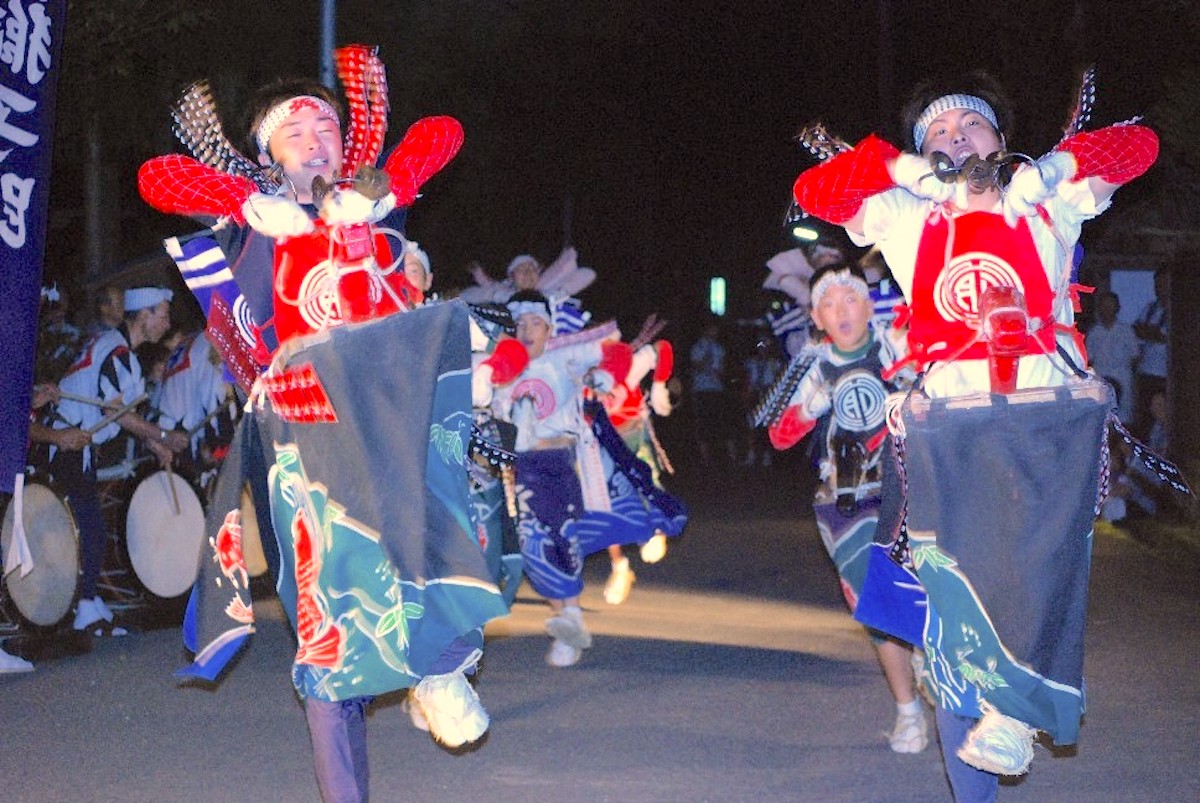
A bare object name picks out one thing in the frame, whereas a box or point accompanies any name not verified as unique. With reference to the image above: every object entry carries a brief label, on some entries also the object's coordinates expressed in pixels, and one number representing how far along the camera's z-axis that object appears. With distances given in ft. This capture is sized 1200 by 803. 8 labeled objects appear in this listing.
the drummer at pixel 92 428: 29.73
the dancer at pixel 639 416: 34.53
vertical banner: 22.31
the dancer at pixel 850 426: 20.31
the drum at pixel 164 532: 31.07
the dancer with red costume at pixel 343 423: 14.40
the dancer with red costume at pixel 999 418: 13.98
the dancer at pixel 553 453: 27.37
